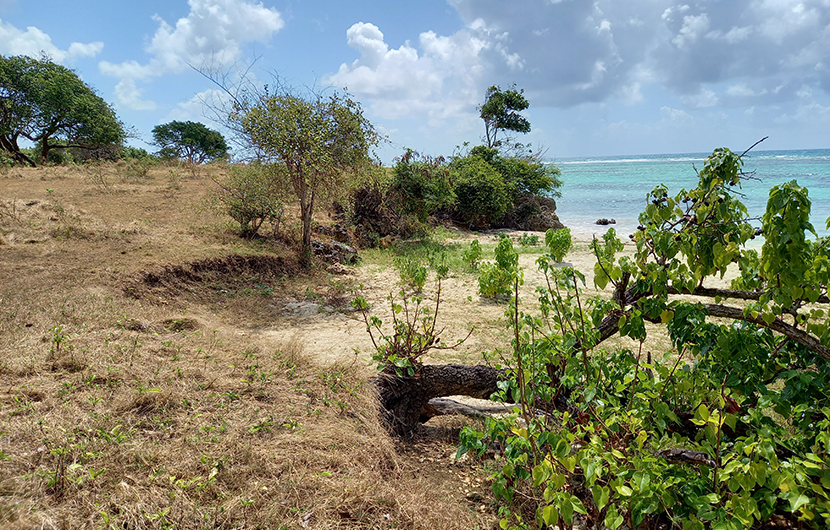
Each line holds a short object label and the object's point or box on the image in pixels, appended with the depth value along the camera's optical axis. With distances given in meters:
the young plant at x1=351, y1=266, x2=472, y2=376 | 4.25
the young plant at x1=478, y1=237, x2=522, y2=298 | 8.42
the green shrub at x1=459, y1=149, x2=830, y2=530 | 1.73
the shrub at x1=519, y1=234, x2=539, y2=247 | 14.54
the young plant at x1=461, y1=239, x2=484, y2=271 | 10.76
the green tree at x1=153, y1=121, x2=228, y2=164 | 38.91
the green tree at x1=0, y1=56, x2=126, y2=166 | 21.77
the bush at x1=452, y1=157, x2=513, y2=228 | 18.84
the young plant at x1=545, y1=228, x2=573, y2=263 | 11.48
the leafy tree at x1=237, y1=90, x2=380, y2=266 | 8.95
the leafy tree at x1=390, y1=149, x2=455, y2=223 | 15.50
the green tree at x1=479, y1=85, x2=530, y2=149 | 26.45
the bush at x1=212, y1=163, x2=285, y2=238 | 10.58
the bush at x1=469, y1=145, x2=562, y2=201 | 21.23
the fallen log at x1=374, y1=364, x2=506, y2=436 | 4.29
